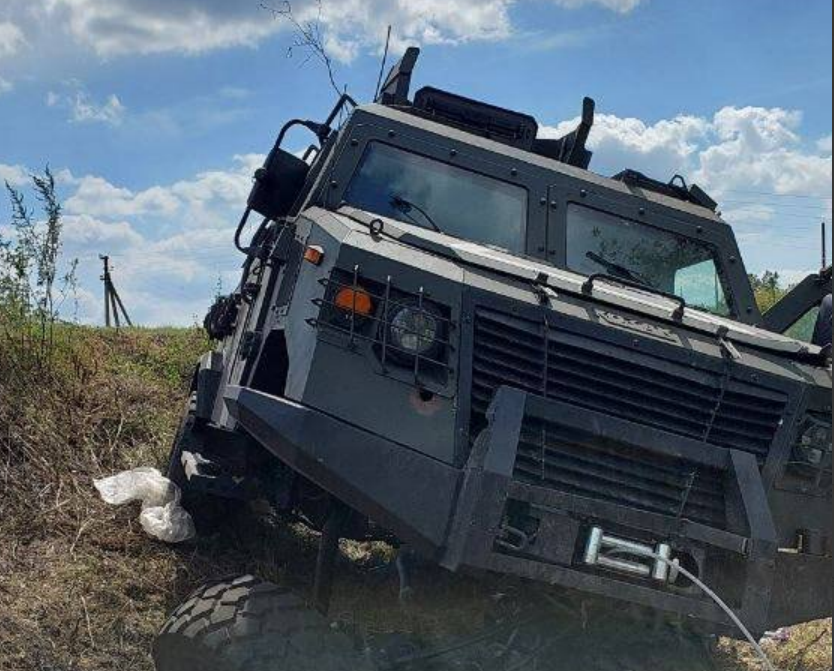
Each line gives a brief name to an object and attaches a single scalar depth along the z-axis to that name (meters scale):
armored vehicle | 3.38
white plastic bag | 5.61
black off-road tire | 3.30
